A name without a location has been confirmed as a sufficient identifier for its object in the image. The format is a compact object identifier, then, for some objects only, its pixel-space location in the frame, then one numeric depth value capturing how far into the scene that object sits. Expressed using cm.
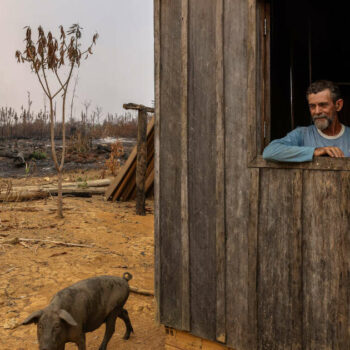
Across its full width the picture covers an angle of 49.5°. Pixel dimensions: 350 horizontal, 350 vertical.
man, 297
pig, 288
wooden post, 885
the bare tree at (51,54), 750
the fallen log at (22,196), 905
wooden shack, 258
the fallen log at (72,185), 987
